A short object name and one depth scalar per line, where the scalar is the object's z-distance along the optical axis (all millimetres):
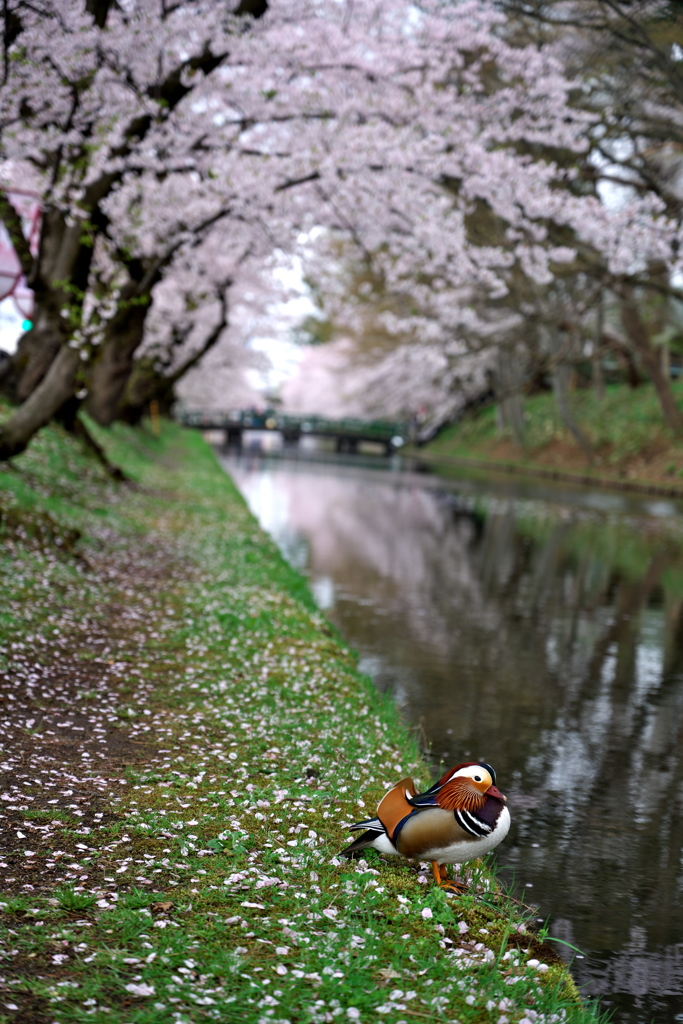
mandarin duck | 4668
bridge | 78188
